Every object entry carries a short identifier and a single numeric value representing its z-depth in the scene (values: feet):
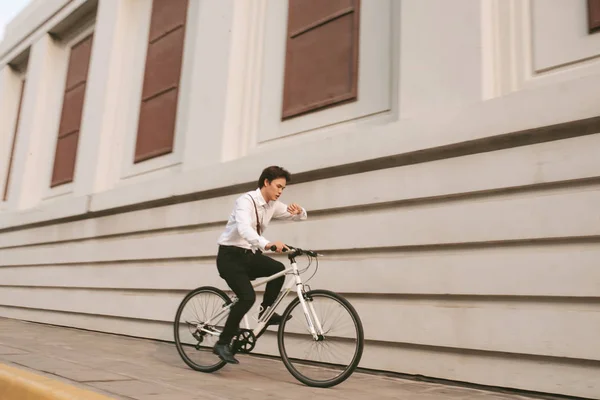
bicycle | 13.03
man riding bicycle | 14.84
